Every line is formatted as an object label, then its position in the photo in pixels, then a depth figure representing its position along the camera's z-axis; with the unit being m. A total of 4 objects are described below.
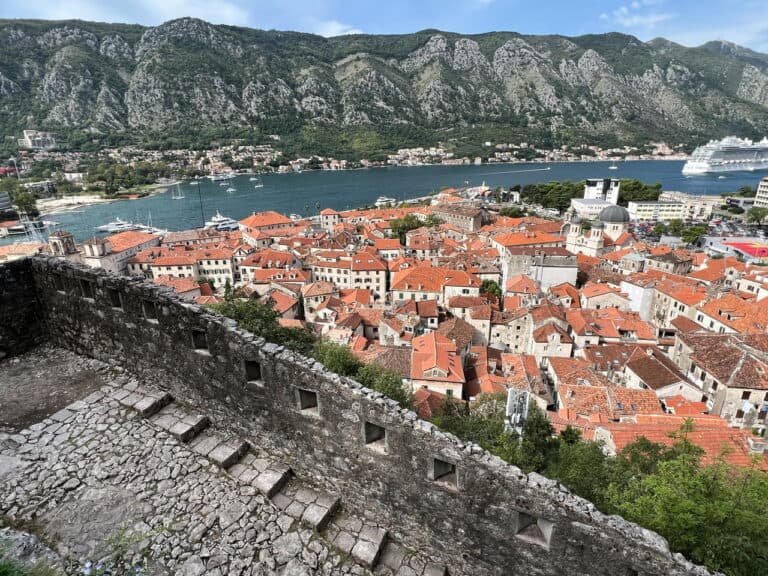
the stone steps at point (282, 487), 6.38
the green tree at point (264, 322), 24.44
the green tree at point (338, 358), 24.12
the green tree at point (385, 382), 20.66
